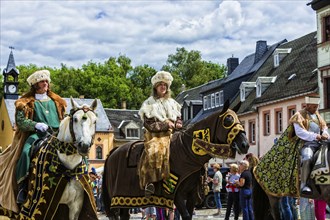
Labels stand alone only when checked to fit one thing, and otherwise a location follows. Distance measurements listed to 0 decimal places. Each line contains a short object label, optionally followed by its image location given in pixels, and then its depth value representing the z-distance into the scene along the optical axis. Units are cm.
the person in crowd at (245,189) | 1700
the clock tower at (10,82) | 7806
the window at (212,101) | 6087
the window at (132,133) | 7680
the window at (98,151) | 7294
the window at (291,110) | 4289
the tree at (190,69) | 8332
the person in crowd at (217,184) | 2450
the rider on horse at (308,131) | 1127
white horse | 890
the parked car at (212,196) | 3073
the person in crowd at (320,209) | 1347
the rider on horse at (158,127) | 1091
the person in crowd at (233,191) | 1900
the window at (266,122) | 4747
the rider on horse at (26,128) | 1003
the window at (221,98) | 5826
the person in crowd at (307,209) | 1611
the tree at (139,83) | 8394
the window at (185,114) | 6736
